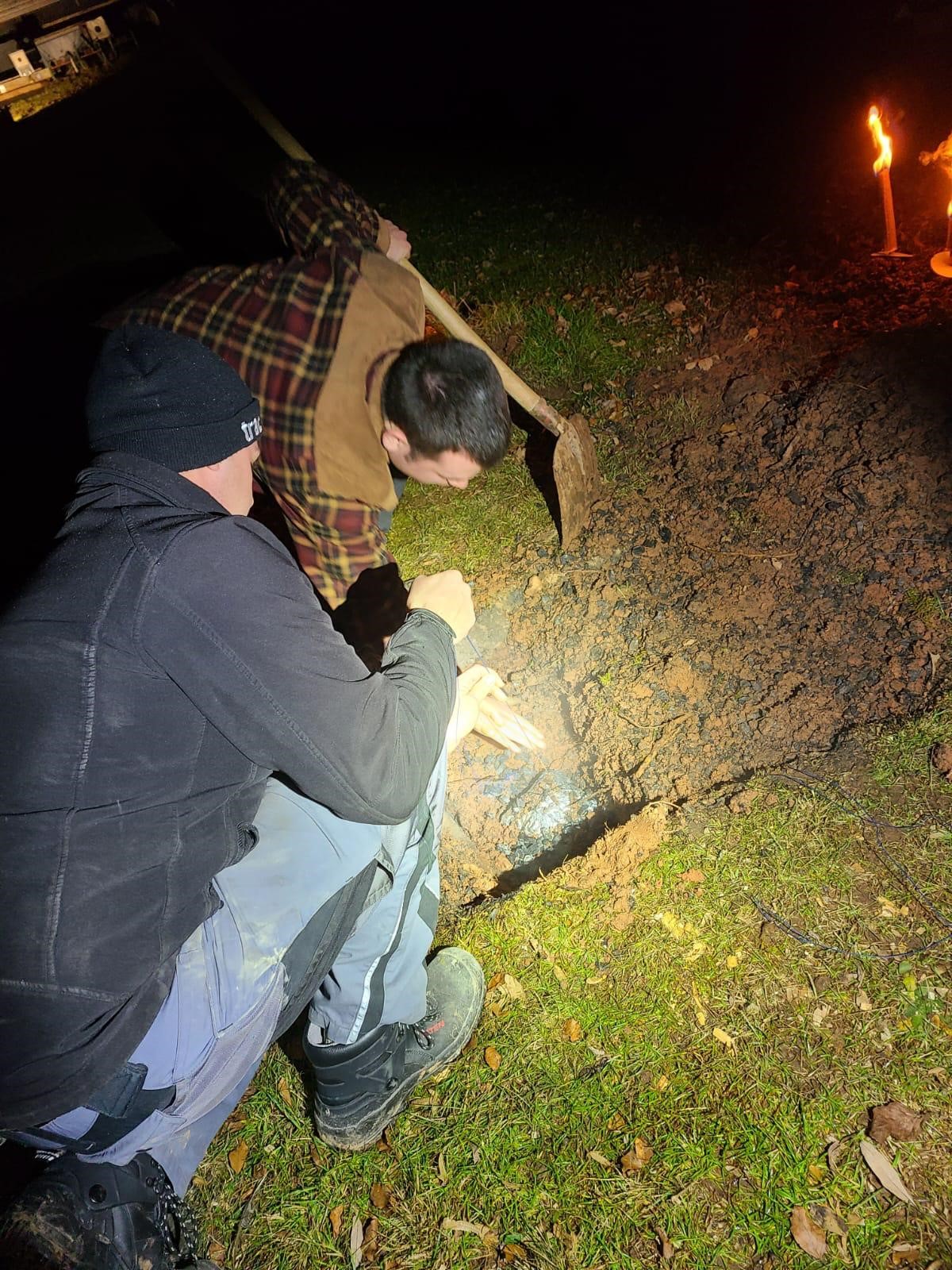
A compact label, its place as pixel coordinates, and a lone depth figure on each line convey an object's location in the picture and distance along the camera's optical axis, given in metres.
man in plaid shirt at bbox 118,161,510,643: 2.71
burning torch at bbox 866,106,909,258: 3.88
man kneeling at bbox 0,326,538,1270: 1.36
